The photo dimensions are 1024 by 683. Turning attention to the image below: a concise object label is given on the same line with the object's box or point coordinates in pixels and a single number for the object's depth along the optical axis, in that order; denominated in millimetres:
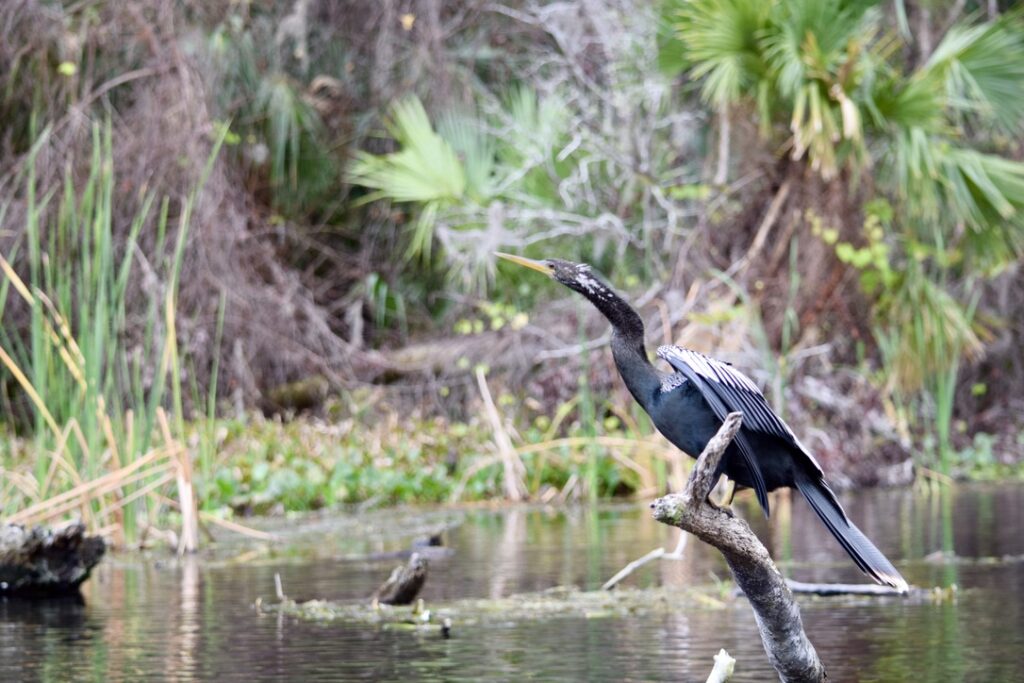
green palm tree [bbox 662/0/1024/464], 24812
